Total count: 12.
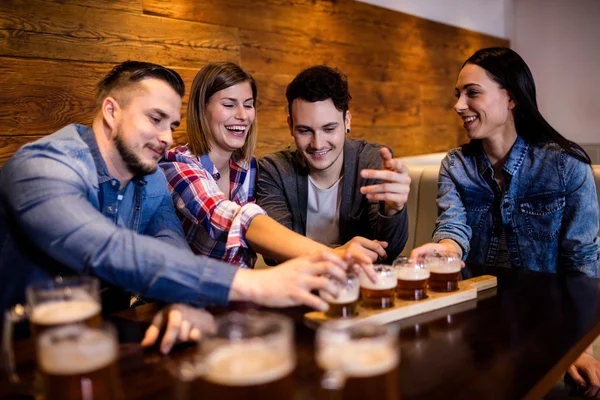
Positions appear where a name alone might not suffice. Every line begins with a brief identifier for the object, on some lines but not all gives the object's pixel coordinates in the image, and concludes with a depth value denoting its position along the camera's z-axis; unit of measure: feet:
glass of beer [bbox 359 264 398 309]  3.98
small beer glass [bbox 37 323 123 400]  2.33
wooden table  2.78
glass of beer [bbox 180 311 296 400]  2.16
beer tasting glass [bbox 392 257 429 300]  4.23
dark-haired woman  6.34
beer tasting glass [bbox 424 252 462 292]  4.47
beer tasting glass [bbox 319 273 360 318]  3.70
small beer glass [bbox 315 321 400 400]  2.17
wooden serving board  3.79
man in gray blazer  6.81
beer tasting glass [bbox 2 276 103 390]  2.87
